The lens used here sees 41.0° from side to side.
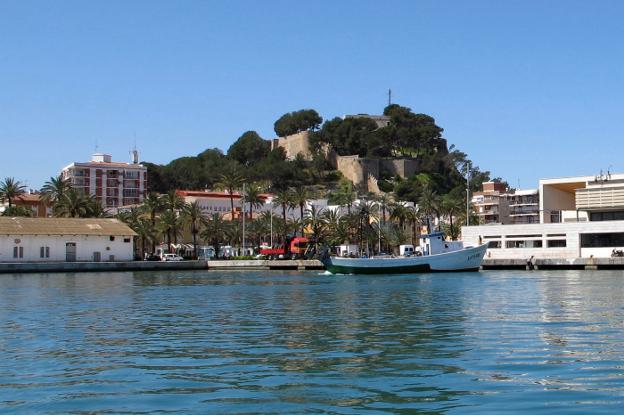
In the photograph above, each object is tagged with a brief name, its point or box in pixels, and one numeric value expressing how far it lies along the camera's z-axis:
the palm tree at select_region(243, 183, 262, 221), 116.00
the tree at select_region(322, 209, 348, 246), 109.12
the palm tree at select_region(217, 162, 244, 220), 112.81
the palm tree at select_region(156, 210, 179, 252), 102.31
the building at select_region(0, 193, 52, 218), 146.50
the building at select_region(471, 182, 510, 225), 150.50
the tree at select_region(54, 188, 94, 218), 103.06
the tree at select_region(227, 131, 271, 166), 187.12
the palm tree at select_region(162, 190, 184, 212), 104.75
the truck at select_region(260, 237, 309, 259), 100.06
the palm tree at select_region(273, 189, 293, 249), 108.51
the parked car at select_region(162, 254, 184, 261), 99.18
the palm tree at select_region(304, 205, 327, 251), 107.38
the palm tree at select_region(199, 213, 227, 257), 107.94
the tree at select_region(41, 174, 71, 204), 106.94
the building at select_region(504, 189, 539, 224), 147.00
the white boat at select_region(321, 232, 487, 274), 74.31
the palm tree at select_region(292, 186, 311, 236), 110.80
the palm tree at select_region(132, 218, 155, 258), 103.06
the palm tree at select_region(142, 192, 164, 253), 104.50
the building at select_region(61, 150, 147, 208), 167.38
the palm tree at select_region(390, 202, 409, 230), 114.62
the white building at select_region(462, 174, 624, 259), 82.44
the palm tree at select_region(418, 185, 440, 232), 117.31
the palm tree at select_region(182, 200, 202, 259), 104.56
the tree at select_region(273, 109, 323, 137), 192.50
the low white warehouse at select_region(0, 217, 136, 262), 86.00
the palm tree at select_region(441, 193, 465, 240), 119.89
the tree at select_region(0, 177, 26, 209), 110.94
